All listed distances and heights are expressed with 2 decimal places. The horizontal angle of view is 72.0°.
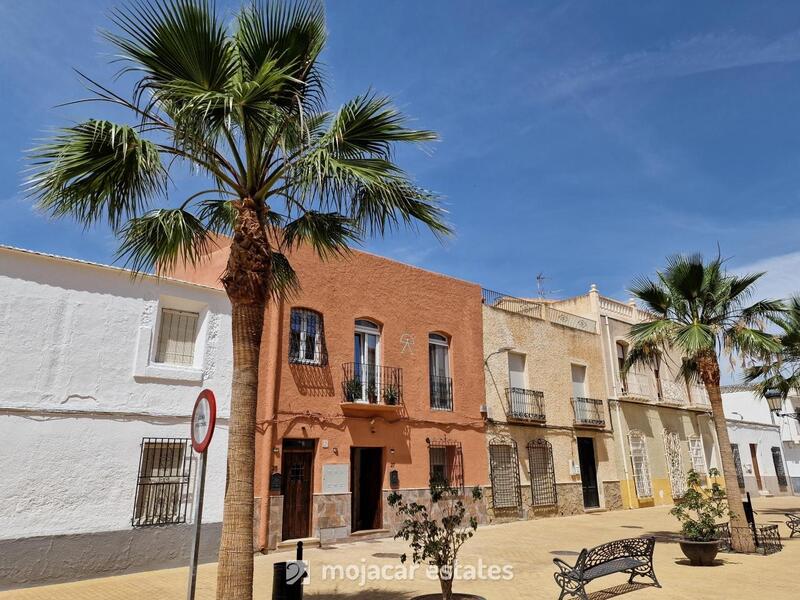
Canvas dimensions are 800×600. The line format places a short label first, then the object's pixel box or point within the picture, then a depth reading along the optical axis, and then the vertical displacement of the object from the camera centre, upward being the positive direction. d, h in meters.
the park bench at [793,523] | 12.95 -1.11
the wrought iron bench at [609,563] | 7.14 -1.18
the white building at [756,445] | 31.00 +1.62
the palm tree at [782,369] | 16.67 +3.19
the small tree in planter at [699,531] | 9.78 -0.97
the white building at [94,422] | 9.07 +1.03
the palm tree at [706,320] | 11.98 +3.35
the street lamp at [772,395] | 17.27 +2.36
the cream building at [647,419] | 22.80 +2.44
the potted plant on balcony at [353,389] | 14.34 +2.24
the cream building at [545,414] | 18.08 +2.14
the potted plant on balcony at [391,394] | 14.91 +2.20
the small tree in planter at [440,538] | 6.14 -0.68
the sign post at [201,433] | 4.75 +0.41
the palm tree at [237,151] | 5.39 +3.36
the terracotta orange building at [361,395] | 13.18 +2.16
